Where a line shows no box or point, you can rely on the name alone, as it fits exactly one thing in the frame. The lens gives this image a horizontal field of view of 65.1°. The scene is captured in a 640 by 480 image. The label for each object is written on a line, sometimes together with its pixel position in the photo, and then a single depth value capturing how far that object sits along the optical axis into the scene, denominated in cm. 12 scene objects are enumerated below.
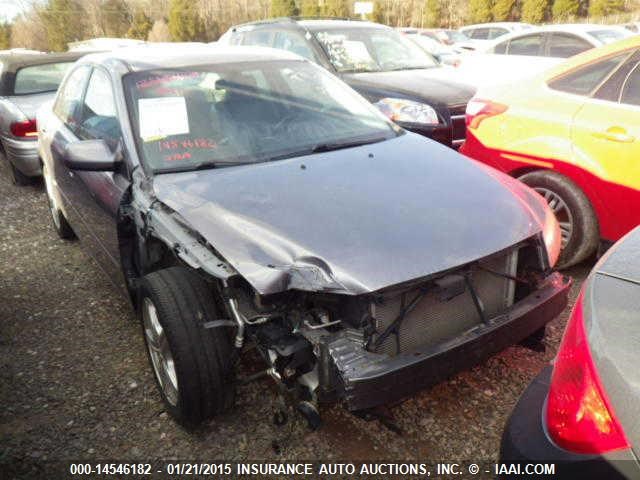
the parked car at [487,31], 1573
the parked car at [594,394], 106
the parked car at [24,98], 538
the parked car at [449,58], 748
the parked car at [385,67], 491
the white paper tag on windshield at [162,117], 261
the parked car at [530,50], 768
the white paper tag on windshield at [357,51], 583
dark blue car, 183
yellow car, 302
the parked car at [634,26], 1505
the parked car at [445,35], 1737
